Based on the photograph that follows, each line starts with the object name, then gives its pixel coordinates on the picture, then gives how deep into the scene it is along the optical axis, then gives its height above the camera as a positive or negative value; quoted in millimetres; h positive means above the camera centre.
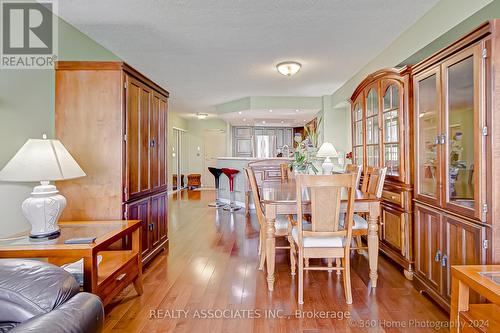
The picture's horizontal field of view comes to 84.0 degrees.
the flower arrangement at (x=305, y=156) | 3293 +113
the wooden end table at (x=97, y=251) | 1701 -536
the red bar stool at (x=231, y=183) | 6207 -391
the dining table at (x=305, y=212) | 2389 -424
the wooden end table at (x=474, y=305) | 1295 -708
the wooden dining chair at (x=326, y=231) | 2162 -526
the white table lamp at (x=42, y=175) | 1772 -48
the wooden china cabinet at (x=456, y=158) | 1568 +40
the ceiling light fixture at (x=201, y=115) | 8914 +1675
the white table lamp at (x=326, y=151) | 4898 +255
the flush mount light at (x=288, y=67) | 4148 +1489
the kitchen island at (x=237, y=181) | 6156 -357
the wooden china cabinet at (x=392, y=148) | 2635 +178
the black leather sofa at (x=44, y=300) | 1024 -543
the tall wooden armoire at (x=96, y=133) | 2447 +303
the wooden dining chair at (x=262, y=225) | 2691 -592
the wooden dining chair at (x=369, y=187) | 2621 -229
